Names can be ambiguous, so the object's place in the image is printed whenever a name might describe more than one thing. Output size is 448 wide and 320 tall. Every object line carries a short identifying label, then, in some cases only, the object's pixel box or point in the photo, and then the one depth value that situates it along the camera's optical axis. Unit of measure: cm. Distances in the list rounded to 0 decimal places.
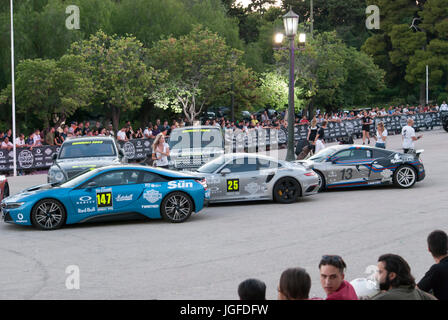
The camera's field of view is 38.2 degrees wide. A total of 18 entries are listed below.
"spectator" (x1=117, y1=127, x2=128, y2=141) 2903
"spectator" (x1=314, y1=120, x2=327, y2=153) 2225
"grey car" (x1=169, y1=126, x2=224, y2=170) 1889
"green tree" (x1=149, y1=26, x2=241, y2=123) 3991
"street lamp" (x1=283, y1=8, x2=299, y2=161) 2106
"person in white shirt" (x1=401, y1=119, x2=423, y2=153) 2036
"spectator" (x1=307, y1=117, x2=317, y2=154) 2284
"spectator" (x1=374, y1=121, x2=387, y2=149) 2139
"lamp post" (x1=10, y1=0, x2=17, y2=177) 2484
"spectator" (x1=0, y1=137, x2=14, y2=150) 2498
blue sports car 1272
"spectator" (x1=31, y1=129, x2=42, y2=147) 2669
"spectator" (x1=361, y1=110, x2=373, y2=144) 3347
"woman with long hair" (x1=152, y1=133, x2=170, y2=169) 1808
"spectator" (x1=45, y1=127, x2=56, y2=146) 2784
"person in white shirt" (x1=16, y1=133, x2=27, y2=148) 2639
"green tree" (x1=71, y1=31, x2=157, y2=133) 3669
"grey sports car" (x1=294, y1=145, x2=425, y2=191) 1734
